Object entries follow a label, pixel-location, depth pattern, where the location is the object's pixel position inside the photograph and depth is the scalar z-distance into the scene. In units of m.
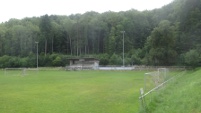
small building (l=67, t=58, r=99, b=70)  62.14
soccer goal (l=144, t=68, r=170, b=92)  17.88
